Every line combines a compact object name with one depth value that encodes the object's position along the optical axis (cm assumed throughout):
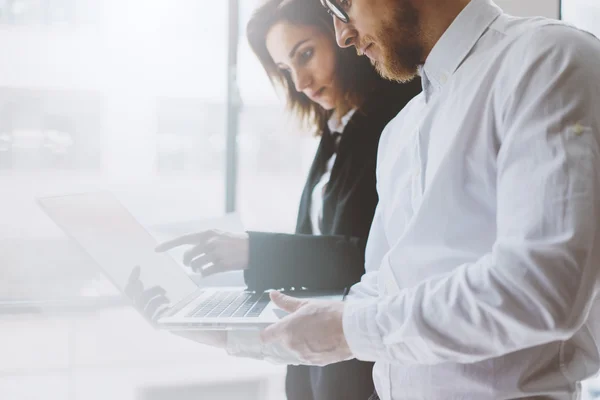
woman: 123
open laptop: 98
